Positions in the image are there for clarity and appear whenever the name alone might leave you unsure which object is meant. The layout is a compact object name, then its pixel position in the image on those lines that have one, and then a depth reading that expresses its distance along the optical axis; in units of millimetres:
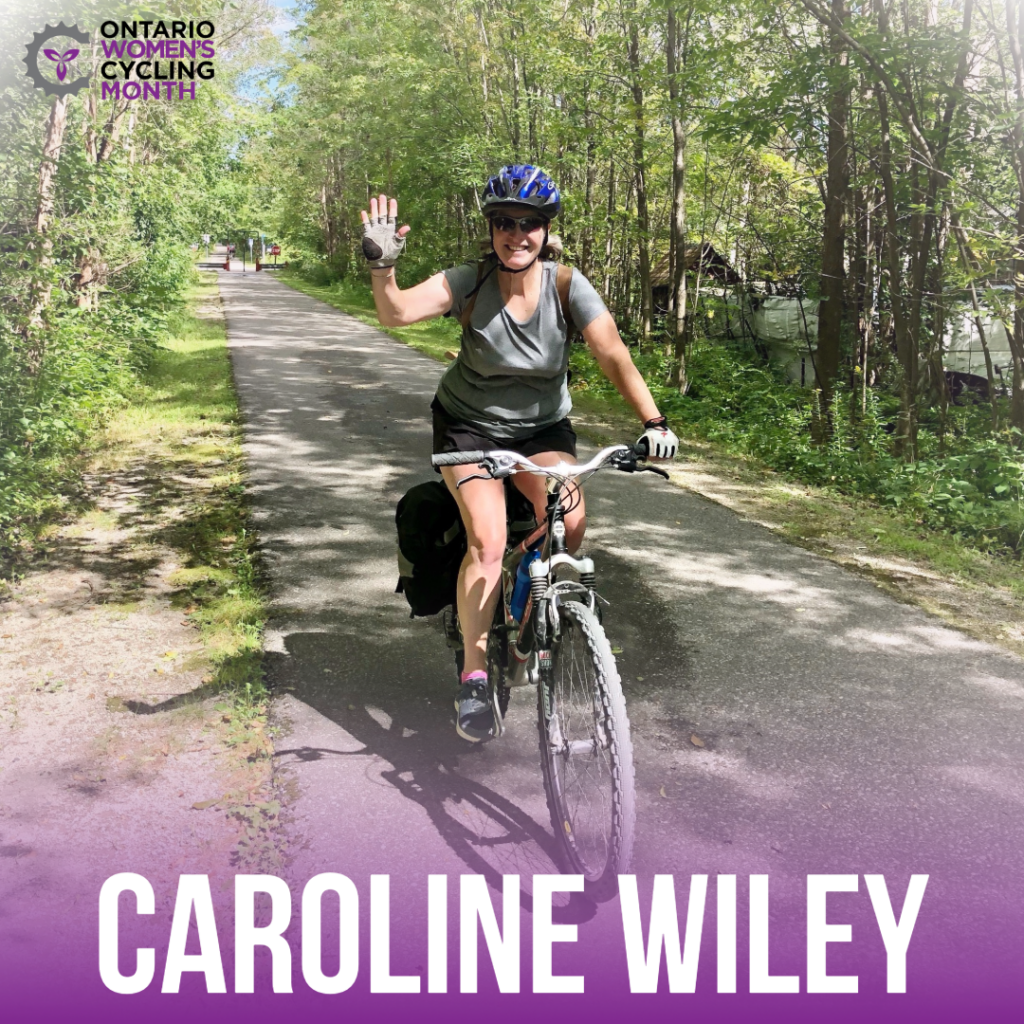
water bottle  3654
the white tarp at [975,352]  14481
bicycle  3012
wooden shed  19883
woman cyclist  3568
